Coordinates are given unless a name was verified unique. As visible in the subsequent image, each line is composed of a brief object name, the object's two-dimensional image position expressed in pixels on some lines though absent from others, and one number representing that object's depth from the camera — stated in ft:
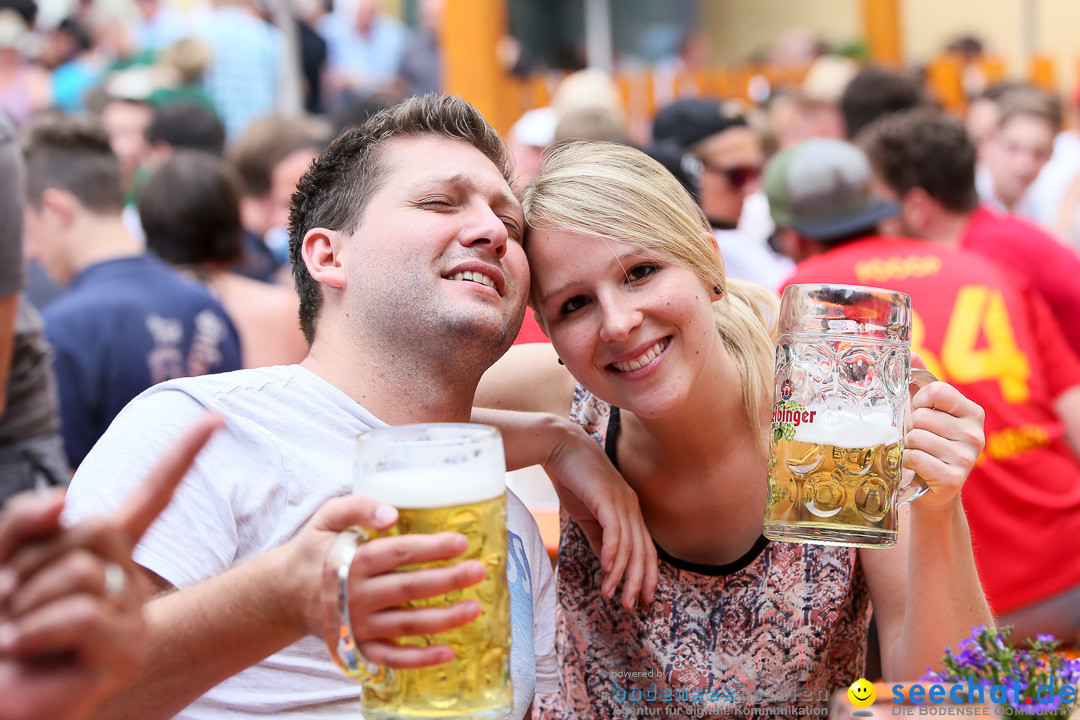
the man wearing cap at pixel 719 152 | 14.47
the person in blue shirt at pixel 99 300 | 10.34
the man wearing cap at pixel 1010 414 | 9.07
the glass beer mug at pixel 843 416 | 4.28
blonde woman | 5.36
